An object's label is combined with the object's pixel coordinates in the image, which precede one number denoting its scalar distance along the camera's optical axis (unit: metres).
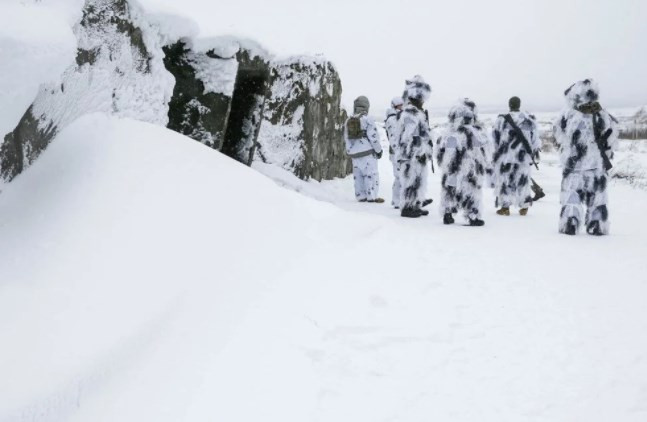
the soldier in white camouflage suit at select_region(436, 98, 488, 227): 7.04
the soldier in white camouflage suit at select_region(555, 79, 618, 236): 6.25
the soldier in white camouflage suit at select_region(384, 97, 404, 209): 8.59
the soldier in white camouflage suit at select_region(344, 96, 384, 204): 9.55
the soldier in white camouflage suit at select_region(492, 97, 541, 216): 8.12
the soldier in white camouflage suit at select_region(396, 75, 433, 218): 7.64
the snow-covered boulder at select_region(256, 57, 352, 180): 9.02
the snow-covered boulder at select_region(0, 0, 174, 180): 3.01
